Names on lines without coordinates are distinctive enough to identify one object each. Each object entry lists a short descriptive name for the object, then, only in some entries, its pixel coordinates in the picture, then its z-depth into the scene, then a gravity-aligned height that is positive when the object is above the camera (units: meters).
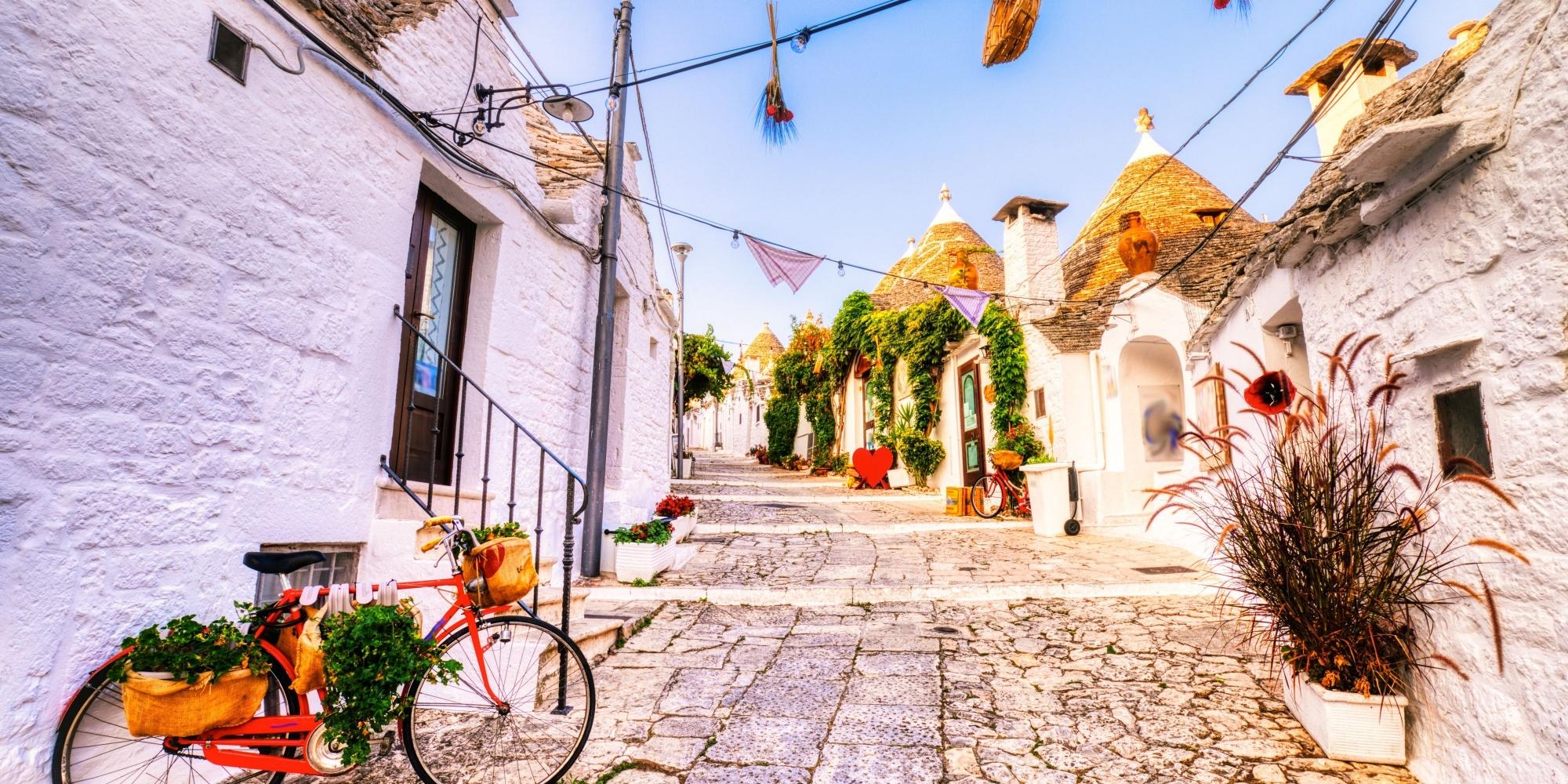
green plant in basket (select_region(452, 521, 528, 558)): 2.76 -0.25
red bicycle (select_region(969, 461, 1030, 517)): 10.26 -0.22
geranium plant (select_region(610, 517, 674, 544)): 6.04 -0.50
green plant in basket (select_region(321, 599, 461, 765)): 2.23 -0.64
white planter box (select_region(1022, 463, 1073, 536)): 8.92 -0.25
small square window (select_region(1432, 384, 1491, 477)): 2.42 +0.21
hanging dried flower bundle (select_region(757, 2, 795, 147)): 4.23 +2.24
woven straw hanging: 3.05 +2.01
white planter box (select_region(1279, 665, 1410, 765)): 2.71 -0.96
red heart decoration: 15.00 +0.30
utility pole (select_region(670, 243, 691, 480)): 16.20 +2.57
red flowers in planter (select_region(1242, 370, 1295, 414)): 3.80 +0.56
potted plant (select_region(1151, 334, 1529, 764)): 2.66 -0.33
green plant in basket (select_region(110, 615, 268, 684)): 2.04 -0.54
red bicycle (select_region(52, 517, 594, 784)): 2.14 -0.88
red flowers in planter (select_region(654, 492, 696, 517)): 7.21 -0.32
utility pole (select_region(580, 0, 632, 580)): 5.76 +1.28
